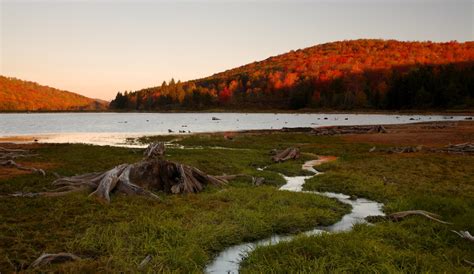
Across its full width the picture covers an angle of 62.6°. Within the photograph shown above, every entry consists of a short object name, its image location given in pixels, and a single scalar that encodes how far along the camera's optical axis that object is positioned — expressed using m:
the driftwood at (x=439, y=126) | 67.56
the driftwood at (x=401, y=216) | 14.33
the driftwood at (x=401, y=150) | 34.87
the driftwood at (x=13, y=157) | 23.71
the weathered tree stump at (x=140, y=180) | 16.92
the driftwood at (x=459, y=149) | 33.41
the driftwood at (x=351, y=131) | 60.12
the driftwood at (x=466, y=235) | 11.58
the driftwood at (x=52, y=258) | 9.27
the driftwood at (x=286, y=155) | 30.53
